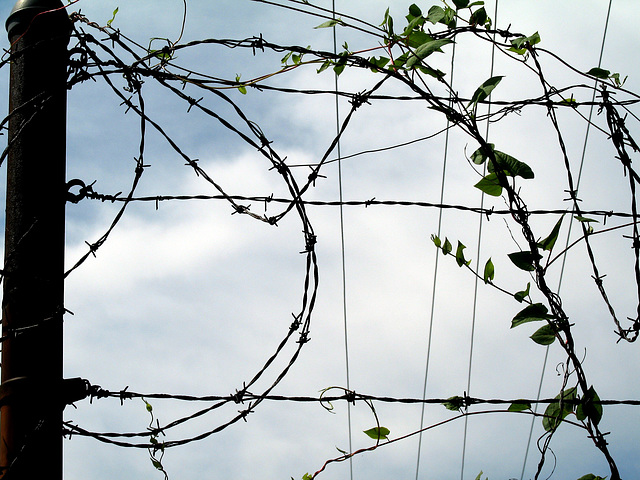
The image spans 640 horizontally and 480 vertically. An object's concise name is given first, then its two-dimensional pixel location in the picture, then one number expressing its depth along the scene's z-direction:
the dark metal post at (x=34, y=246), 1.83
